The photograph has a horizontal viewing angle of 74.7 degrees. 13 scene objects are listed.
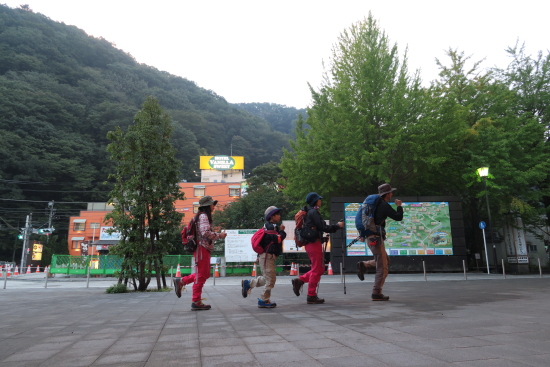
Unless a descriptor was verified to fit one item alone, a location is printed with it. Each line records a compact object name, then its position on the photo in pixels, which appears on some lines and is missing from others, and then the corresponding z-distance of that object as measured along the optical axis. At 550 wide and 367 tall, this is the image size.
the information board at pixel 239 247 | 23.86
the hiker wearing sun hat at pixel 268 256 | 5.59
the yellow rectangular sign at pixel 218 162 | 72.50
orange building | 56.22
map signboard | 18.77
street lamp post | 17.05
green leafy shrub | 10.80
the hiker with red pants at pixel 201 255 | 5.54
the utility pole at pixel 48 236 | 48.53
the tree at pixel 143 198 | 11.03
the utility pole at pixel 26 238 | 36.91
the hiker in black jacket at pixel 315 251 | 5.72
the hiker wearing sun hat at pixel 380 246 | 5.92
